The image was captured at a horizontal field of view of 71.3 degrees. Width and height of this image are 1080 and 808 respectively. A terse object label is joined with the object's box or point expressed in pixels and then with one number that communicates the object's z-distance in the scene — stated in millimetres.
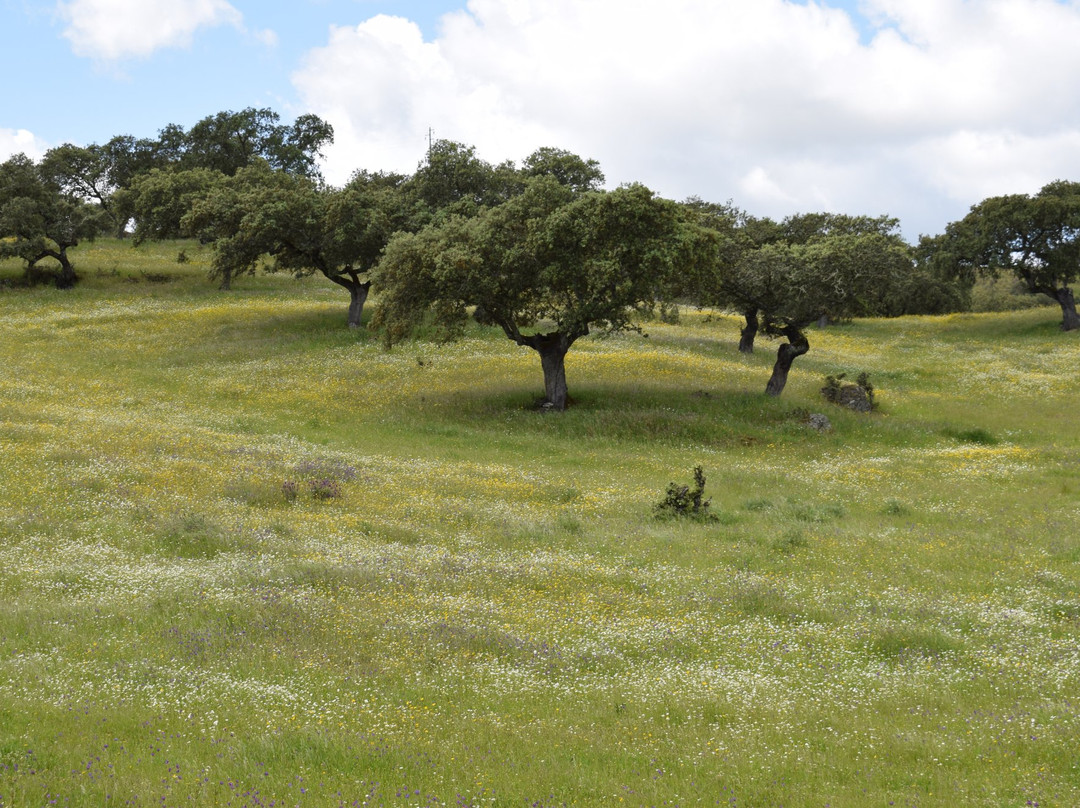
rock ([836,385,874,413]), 35906
